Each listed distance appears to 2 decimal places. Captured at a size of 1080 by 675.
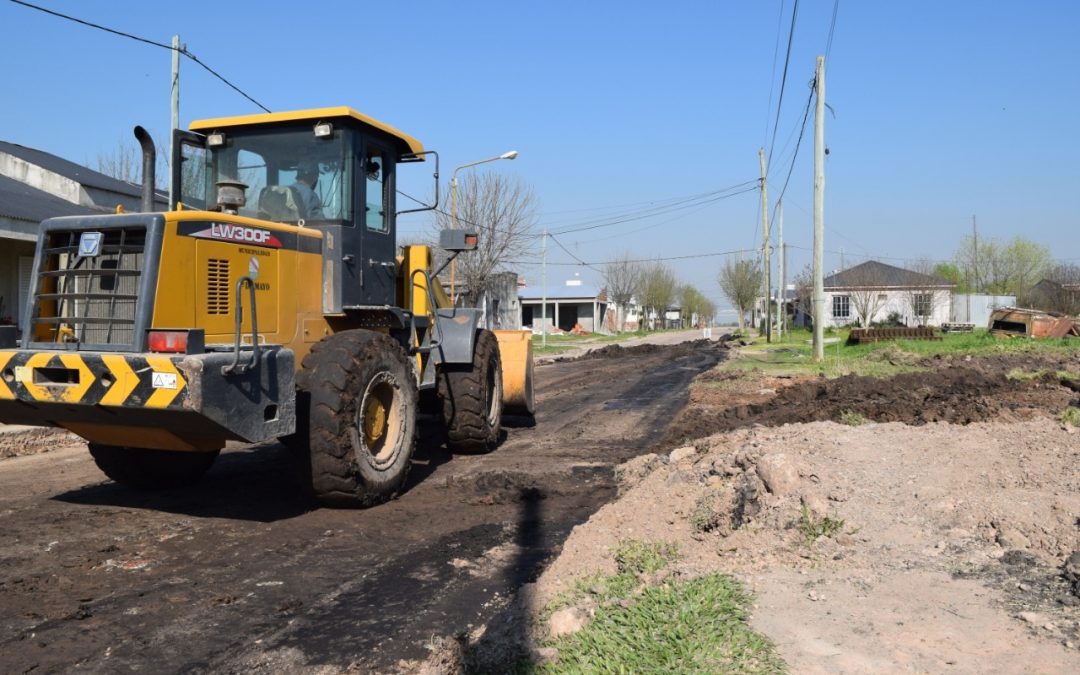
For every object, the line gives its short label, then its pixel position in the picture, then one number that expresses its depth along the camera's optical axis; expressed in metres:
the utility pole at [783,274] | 42.59
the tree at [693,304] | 117.11
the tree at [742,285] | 70.06
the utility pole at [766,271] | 40.94
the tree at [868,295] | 44.53
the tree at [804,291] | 46.81
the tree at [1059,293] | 39.31
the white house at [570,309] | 72.25
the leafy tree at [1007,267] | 61.44
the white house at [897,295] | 44.59
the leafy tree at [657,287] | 88.56
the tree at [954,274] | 64.06
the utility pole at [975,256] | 64.94
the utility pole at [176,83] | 15.72
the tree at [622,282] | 86.06
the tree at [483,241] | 32.50
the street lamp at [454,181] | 25.70
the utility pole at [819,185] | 20.33
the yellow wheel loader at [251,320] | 5.39
